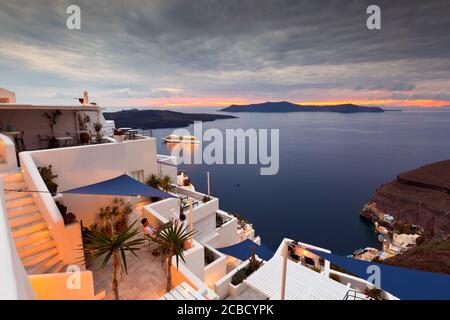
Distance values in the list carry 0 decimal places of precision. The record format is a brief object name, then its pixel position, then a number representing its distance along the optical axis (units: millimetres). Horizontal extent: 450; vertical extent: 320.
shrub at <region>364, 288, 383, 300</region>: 8523
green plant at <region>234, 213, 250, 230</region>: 22516
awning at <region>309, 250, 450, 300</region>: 6758
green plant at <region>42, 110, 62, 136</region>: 12703
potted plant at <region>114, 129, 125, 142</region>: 12461
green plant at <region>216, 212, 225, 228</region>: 18466
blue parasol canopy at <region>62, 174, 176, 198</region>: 8562
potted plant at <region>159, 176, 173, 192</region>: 13804
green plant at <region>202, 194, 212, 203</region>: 17184
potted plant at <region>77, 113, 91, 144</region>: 14152
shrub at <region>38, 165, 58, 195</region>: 8333
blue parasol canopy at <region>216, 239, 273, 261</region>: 12652
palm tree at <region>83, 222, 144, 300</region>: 5586
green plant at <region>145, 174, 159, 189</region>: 13306
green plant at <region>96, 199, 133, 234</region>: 9859
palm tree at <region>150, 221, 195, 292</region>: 6371
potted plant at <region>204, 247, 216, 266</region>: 12402
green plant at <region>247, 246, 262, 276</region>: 10650
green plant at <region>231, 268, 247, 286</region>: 9644
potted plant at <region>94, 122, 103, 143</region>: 11734
